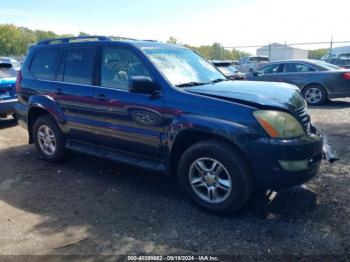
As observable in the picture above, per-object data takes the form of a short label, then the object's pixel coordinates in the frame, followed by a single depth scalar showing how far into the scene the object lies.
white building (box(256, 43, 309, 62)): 25.80
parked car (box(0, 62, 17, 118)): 8.05
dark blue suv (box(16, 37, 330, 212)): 3.44
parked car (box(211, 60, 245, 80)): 12.77
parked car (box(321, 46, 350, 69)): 18.64
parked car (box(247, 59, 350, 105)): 10.73
